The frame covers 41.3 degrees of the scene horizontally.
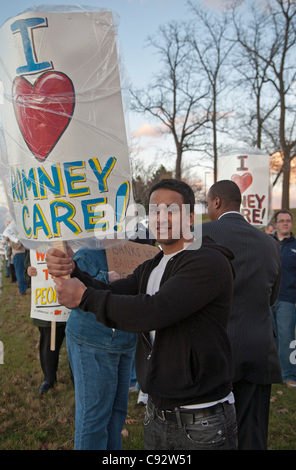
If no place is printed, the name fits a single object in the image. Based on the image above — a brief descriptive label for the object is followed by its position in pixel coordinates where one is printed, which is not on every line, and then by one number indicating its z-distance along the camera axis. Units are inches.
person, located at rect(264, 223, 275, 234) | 295.3
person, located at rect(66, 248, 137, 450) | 94.3
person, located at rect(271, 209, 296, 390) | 191.6
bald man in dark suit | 97.7
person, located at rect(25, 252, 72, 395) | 172.7
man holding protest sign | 60.9
